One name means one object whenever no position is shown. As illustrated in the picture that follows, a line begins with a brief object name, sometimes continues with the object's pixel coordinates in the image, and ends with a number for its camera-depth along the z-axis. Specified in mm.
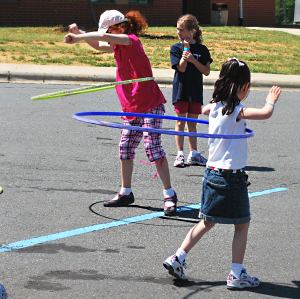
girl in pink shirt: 8945
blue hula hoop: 6810
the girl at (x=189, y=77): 11173
